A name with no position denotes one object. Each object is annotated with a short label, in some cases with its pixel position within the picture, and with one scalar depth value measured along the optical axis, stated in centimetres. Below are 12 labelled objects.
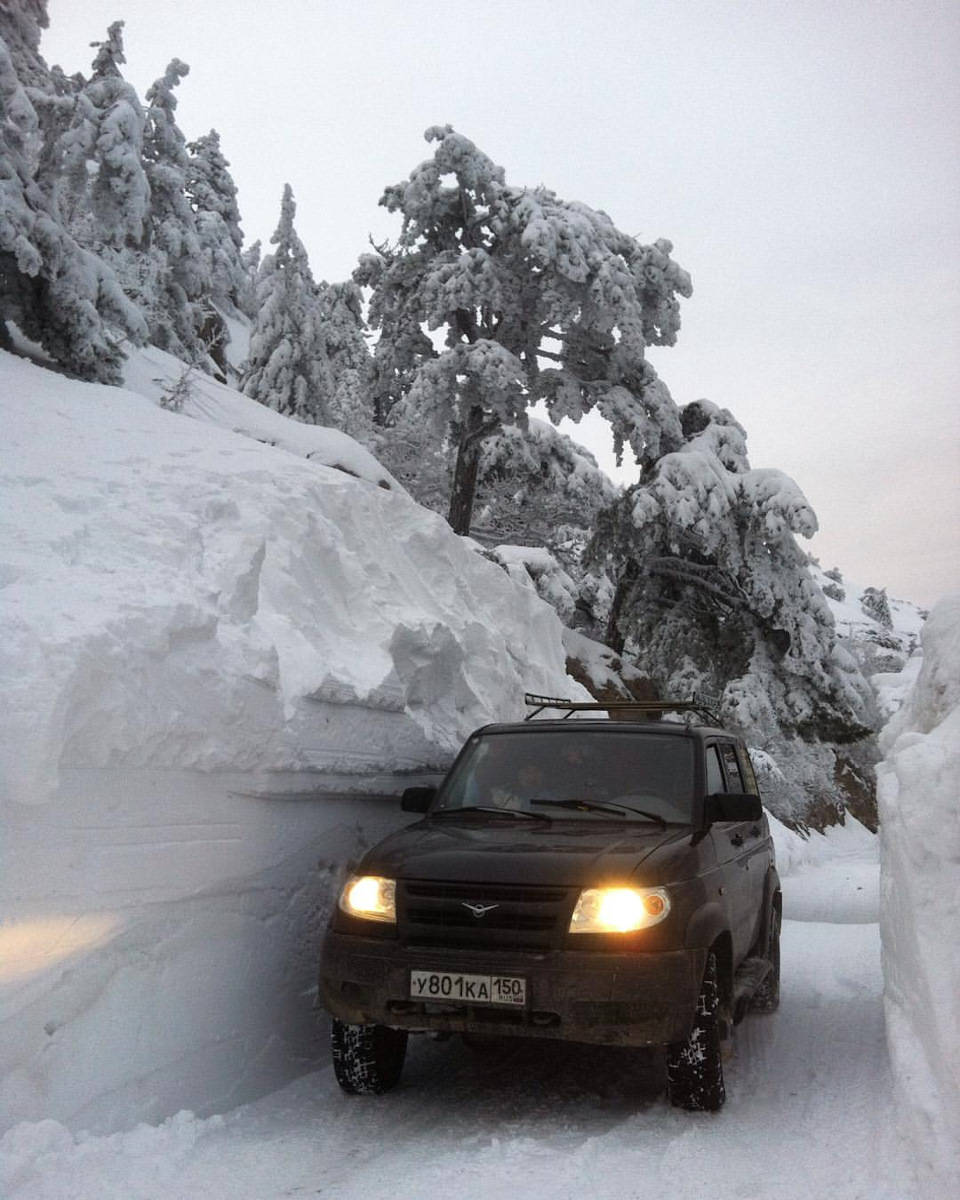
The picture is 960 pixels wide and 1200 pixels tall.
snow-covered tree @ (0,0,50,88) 1323
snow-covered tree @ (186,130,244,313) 5975
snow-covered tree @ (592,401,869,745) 1944
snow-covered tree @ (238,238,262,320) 6650
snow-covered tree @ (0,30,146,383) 988
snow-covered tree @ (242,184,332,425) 3088
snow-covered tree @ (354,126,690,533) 1856
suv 440
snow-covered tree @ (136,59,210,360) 2208
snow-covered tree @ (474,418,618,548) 1909
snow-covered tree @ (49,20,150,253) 1562
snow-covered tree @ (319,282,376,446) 4105
